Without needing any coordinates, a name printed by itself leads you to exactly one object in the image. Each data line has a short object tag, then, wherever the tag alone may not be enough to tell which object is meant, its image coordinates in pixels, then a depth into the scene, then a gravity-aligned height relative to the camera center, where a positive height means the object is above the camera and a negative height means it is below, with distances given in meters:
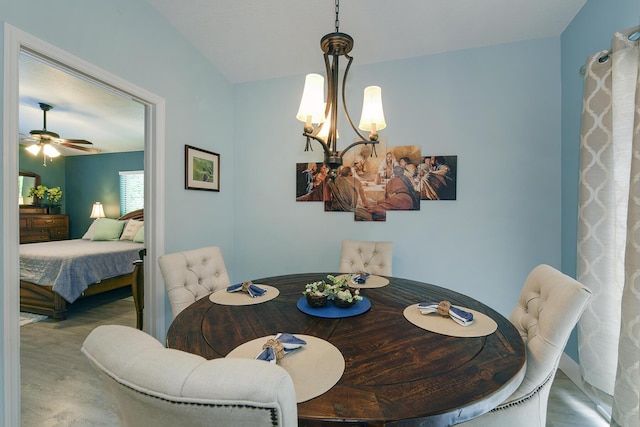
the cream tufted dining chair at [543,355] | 1.00 -0.53
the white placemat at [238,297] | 1.44 -0.47
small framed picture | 2.48 +0.38
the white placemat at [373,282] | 1.75 -0.46
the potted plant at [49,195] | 5.65 +0.27
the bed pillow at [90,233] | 5.01 -0.44
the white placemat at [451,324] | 1.10 -0.47
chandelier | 1.44 +0.55
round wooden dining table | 0.69 -0.48
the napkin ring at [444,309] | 1.24 -0.43
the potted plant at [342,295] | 1.34 -0.41
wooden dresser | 5.36 -0.34
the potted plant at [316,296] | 1.35 -0.41
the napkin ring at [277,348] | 0.87 -0.43
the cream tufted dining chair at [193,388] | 0.45 -0.30
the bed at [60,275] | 3.20 -0.80
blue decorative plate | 1.29 -0.48
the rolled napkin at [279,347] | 0.85 -0.44
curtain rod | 1.42 +0.90
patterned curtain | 1.38 -0.07
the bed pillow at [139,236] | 4.68 -0.46
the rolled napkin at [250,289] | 1.53 -0.45
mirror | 5.54 +0.47
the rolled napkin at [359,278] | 1.81 -0.44
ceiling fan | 3.47 +0.91
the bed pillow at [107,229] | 4.87 -0.36
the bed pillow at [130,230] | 4.83 -0.37
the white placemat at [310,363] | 0.75 -0.47
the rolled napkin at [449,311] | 1.17 -0.44
